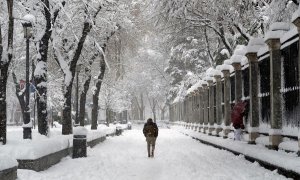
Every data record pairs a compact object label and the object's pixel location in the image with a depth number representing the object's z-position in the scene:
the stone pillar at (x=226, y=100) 22.61
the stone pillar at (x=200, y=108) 34.81
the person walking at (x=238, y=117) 17.94
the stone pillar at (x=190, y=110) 45.06
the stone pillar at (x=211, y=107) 28.43
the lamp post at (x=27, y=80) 16.53
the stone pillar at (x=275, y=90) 13.89
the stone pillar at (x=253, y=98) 16.79
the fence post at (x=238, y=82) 20.00
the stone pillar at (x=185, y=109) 51.78
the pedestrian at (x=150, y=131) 19.67
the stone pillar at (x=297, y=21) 11.47
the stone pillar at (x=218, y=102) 25.30
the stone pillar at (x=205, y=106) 31.83
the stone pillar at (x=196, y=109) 37.97
